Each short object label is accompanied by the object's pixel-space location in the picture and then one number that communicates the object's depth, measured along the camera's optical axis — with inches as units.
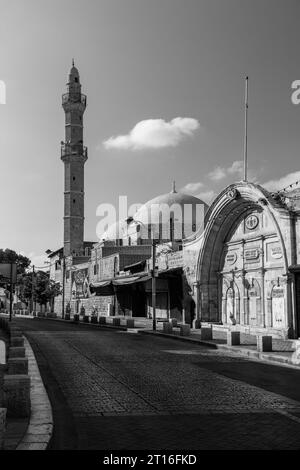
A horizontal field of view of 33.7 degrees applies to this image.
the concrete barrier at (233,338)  745.0
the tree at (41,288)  2581.4
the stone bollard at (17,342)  498.9
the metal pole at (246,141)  1107.9
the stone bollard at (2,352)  554.8
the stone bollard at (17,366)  335.6
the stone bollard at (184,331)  934.9
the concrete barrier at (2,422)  191.8
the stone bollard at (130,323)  1202.2
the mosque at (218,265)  919.7
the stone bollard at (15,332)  563.3
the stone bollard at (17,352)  401.1
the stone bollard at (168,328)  1001.5
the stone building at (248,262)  893.2
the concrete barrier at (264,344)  661.9
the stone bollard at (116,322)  1289.4
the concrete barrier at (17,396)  276.7
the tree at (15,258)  3811.5
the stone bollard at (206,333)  845.2
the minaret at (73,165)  2470.5
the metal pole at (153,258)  1122.7
